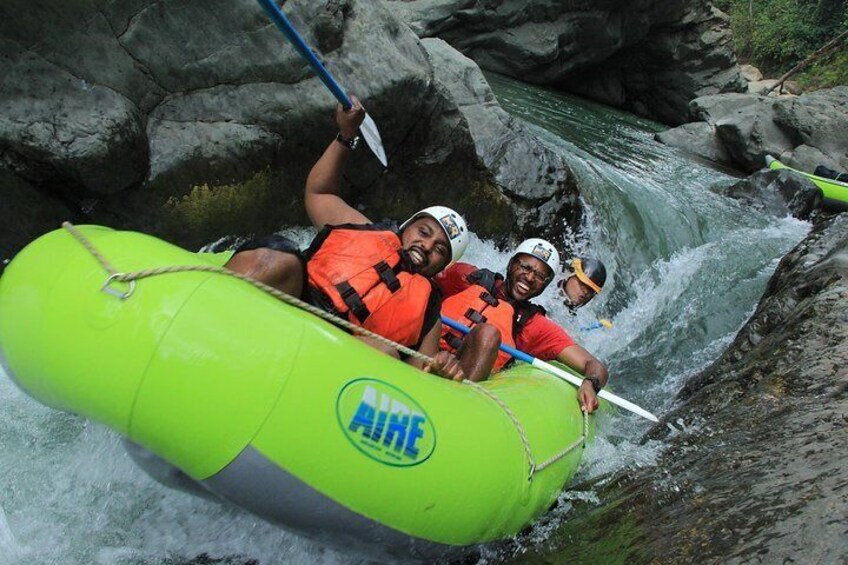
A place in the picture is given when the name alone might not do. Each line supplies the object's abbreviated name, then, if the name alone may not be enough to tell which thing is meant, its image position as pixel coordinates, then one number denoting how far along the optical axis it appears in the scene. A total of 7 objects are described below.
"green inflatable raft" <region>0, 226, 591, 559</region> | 1.66
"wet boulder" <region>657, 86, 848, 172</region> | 11.12
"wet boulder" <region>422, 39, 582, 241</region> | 5.37
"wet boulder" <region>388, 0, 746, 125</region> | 15.33
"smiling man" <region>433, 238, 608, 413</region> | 3.56
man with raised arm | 2.41
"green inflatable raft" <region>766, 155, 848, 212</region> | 8.88
